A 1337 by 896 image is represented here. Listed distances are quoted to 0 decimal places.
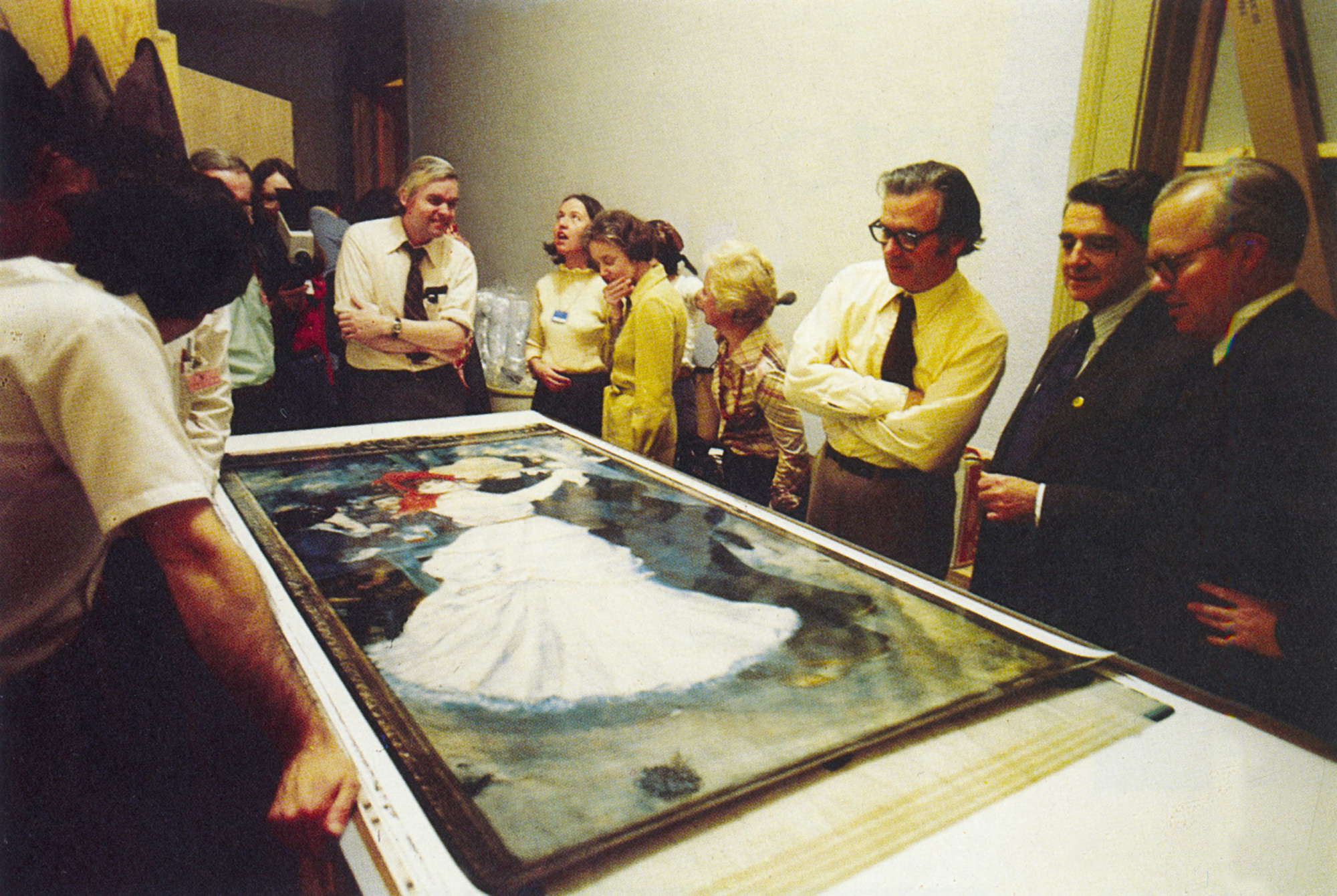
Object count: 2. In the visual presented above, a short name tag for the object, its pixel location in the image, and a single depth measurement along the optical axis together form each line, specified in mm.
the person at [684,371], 3422
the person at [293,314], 3168
